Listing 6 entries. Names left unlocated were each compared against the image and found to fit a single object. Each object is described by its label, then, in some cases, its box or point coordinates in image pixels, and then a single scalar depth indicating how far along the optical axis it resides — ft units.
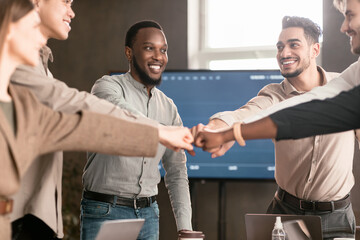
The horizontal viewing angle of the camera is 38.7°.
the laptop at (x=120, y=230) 6.03
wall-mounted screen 14.57
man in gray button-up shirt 9.29
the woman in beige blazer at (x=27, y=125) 4.91
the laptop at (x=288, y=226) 7.36
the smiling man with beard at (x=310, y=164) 9.96
